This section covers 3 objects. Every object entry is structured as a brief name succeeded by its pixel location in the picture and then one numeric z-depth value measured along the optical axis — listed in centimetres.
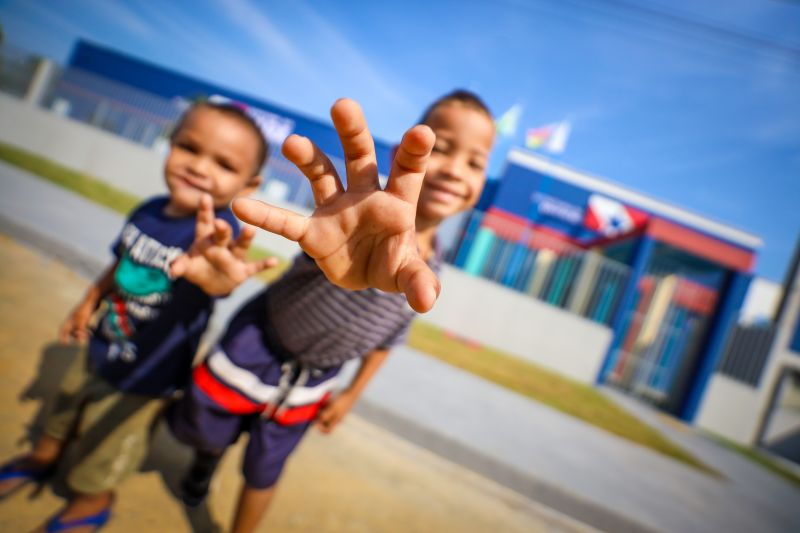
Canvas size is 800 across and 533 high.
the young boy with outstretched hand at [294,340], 100
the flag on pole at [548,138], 1220
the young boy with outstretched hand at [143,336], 108
